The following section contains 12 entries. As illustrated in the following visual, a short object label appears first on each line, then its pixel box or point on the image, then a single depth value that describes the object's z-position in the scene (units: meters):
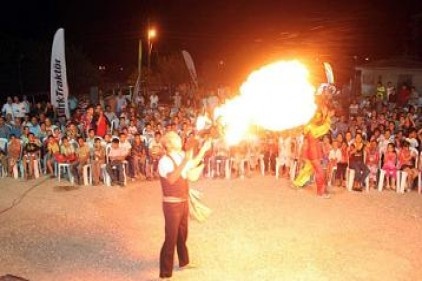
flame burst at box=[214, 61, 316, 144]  11.37
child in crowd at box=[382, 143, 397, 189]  11.00
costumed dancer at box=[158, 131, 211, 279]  6.35
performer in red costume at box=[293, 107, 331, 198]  10.50
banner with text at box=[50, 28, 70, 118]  15.55
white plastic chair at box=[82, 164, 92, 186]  11.64
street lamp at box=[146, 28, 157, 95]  24.06
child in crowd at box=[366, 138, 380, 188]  11.14
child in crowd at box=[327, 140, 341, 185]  11.31
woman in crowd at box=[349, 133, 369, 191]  11.03
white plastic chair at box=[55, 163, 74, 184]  11.80
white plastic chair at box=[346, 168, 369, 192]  11.06
